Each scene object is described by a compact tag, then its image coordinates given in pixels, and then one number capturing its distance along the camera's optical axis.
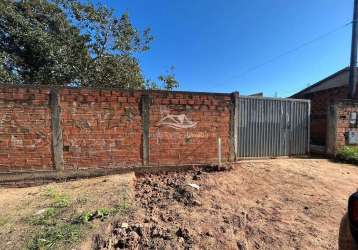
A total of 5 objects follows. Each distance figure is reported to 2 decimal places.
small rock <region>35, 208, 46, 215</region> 4.05
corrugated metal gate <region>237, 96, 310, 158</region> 7.32
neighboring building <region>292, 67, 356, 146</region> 9.20
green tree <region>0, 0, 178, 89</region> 10.80
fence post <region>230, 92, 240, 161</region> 6.91
